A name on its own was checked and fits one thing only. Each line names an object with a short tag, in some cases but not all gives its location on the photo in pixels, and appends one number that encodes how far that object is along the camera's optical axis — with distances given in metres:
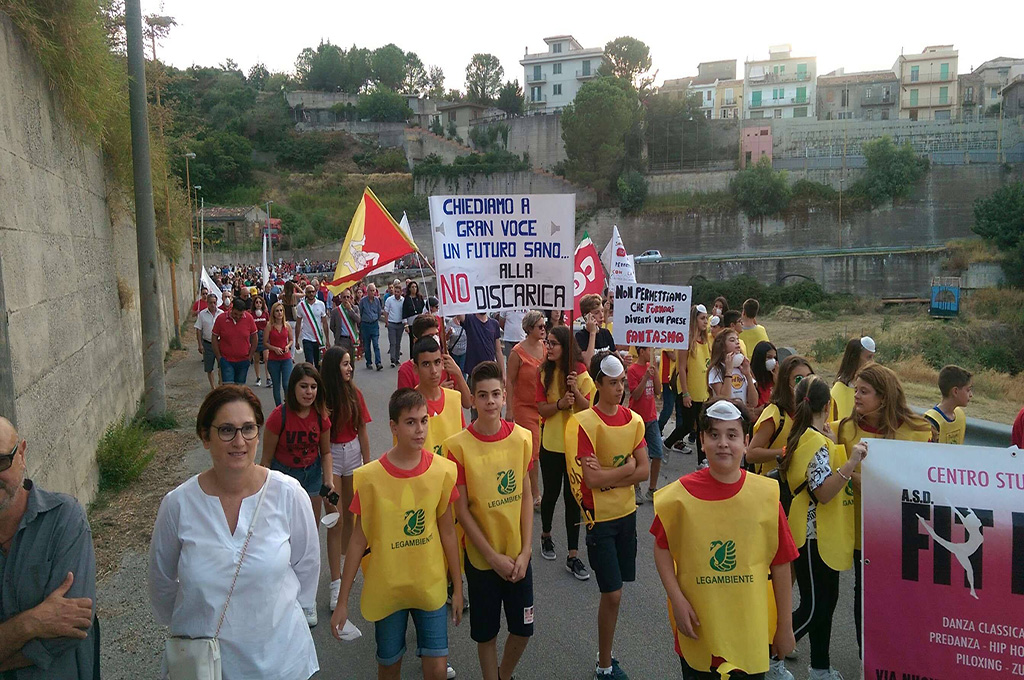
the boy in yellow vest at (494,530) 3.79
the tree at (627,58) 82.56
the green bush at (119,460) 7.68
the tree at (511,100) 101.92
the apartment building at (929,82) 86.15
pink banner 3.13
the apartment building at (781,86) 88.94
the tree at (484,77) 116.81
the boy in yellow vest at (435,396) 4.89
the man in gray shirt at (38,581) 2.46
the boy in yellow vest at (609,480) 4.12
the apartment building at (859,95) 87.88
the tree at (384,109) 104.75
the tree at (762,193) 56.91
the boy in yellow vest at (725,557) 3.10
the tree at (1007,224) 40.44
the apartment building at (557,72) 95.44
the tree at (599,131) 62.75
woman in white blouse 2.67
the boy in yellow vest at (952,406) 4.67
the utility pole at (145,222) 10.20
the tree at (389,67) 131.00
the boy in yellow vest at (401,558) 3.45
